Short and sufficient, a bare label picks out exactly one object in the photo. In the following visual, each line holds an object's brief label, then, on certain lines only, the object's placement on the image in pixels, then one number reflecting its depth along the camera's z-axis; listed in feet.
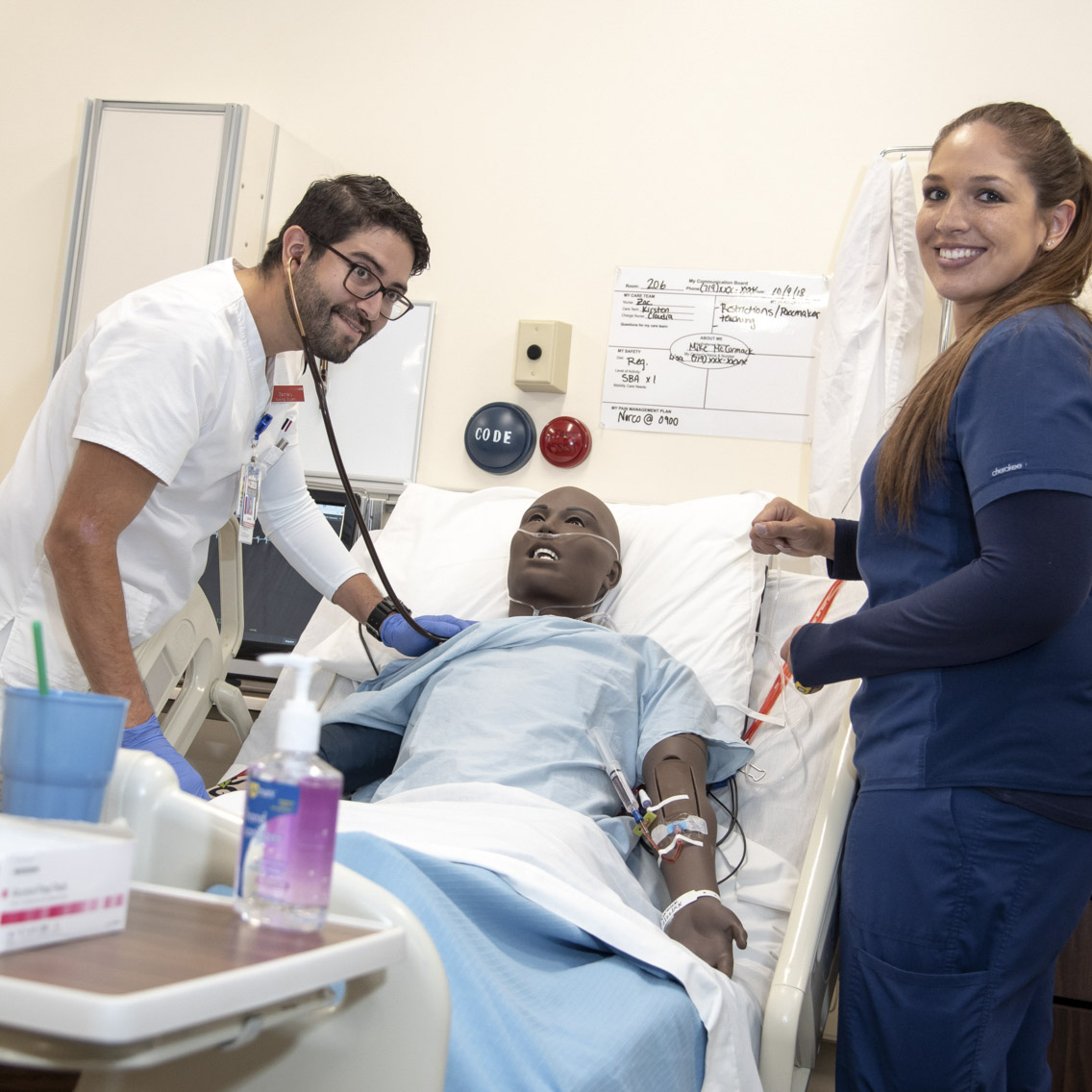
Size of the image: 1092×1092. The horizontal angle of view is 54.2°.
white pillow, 6.96
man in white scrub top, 4.95
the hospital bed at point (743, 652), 4.66
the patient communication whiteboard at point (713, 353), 8.14
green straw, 2.16
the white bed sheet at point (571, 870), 3.85
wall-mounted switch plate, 8.31
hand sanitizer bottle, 2.07
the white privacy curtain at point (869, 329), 7.34
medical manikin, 5.32
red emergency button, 8.40
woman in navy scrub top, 3.76
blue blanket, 3.11
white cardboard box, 1.80
